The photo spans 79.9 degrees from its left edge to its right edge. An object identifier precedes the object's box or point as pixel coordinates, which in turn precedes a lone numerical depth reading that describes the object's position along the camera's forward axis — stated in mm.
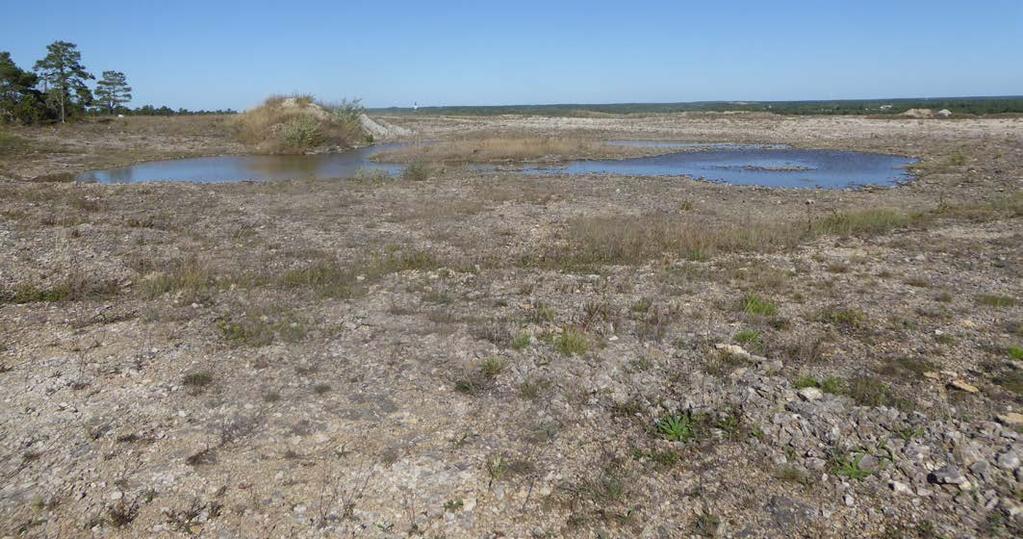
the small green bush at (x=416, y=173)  26922
